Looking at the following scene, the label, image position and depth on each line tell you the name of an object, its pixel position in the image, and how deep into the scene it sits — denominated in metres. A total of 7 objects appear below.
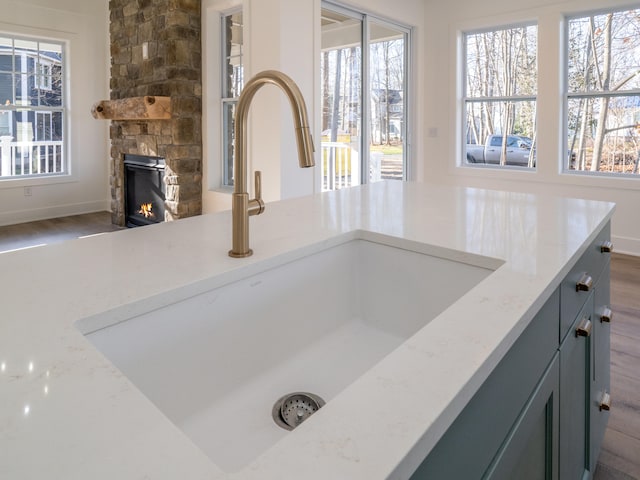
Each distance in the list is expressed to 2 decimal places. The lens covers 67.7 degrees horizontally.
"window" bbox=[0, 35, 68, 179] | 5.75
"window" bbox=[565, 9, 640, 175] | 4.30
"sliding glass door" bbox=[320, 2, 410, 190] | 4.62
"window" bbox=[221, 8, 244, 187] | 4.70
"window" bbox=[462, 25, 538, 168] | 4.89
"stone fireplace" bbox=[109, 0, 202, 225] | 4.62
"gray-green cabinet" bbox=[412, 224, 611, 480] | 0.64
